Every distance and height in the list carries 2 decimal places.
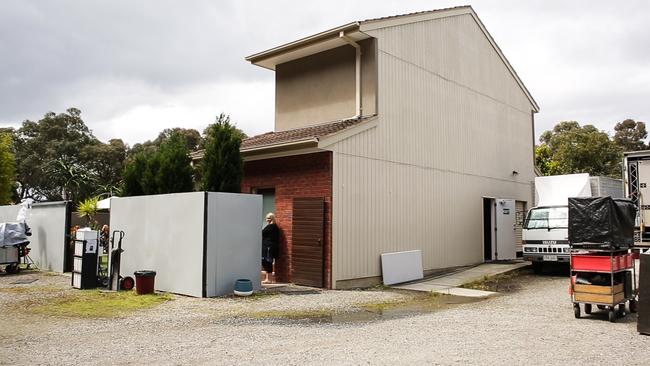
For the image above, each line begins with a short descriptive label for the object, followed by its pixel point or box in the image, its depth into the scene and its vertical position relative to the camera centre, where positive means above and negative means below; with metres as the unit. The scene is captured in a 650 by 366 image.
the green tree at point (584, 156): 34.53 +4.60
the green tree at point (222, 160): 12.81 +1.50
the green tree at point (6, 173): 29.97 +2.59
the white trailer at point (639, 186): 12.72 +0.95
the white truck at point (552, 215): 14.27 +0.19
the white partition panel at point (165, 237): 10.62 -0.45
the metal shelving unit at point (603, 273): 8.27 -0.94
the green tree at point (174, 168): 14.88 +1.47
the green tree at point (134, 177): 16.25 +1.30
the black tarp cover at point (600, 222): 8.65 +0.00
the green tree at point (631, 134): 48.42 +8.73
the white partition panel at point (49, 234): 15.96 -0.60
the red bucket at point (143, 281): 10.86 -1.40
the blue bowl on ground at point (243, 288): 10.58 -1.48
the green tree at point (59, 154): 45.31 +5.76
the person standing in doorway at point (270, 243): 12.67 -0.62
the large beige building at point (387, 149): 12.12 +1.95
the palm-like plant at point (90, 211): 20.23 +0.22
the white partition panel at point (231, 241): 10.52 -0.50
